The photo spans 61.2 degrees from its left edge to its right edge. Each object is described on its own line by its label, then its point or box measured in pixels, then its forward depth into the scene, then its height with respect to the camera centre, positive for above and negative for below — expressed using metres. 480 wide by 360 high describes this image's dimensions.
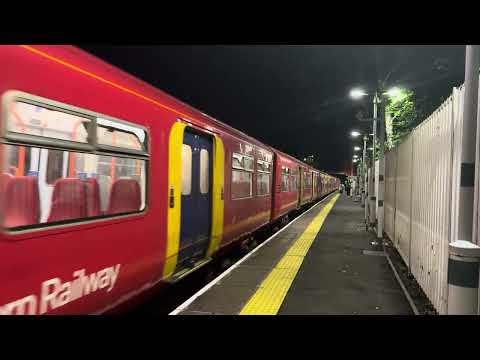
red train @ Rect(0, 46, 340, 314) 2.71 -0.06
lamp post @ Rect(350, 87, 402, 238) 10.95 +0.66
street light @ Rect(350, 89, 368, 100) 14.02 +3.25
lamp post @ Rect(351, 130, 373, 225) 24.03 +2.34
